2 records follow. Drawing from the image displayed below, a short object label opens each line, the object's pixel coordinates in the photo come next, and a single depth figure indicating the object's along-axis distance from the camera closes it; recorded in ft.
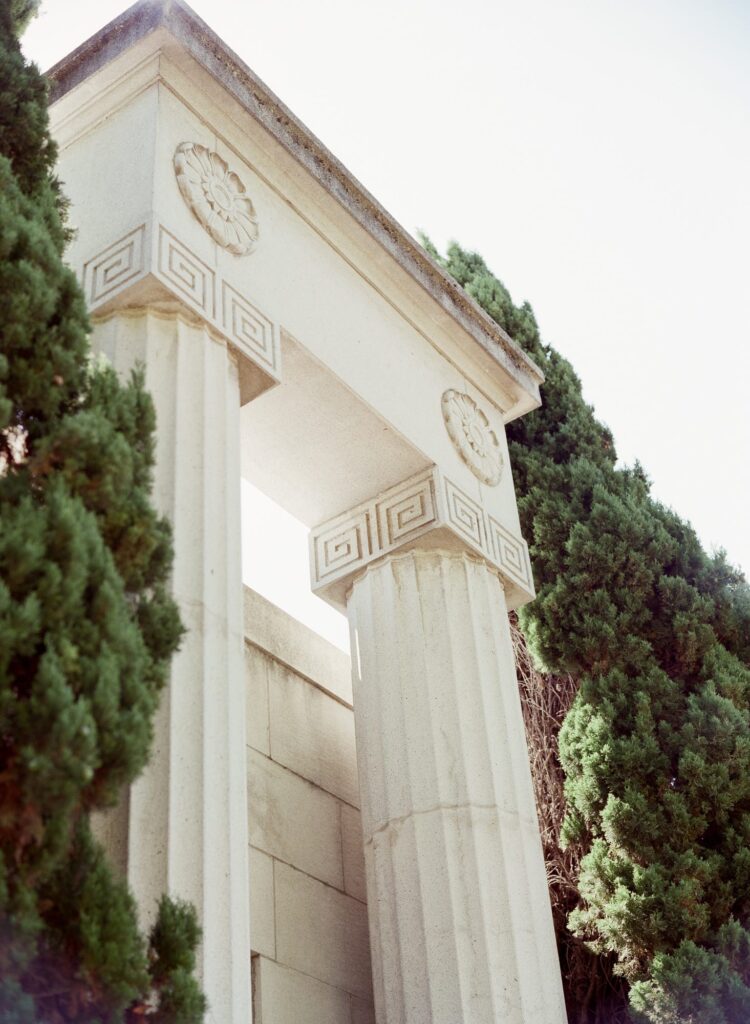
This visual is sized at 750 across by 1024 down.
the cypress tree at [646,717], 23.43
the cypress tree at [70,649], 11.43
